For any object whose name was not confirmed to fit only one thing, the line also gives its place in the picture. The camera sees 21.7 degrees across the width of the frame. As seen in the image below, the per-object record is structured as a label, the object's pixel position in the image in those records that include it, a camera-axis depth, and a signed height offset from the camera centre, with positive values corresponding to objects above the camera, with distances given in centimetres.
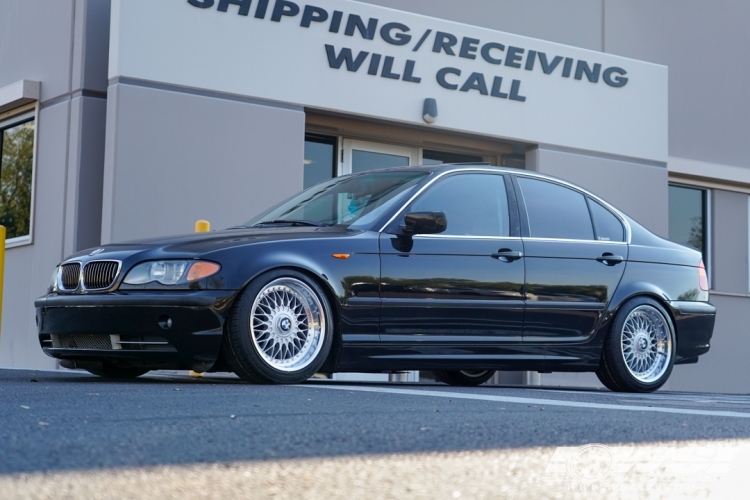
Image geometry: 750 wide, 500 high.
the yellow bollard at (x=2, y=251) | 1585 +74
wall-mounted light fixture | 2251 +276
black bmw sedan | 1093 +37
